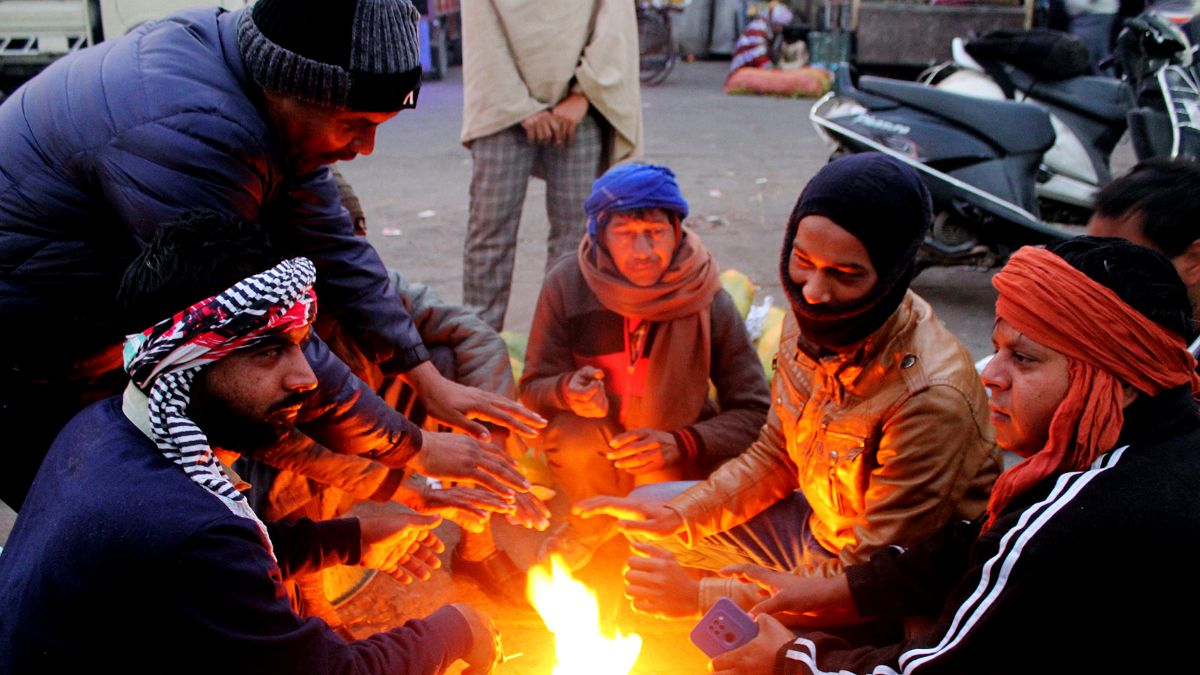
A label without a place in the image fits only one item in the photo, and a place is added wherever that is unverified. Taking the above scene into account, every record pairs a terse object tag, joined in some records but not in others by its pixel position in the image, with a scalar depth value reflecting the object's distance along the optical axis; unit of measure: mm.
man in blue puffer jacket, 2408
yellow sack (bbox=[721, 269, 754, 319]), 4992
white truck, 10992
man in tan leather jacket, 2695
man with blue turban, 3773
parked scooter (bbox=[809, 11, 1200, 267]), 6035
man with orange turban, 1862
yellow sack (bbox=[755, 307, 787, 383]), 4641
